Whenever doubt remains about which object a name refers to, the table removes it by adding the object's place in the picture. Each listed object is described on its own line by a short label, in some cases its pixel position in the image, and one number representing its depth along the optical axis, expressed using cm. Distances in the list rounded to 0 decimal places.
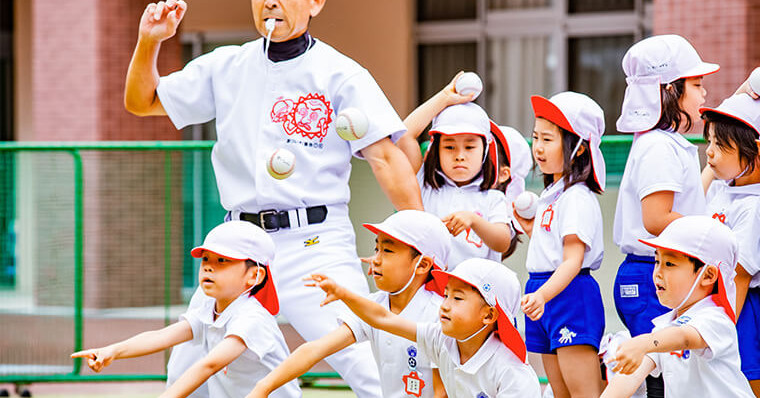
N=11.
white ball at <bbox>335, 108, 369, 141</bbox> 988
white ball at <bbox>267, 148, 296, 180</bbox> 977
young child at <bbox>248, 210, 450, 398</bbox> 955
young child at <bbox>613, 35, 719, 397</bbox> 997
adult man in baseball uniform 1002
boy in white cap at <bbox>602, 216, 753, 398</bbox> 848
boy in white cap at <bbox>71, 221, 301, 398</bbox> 972
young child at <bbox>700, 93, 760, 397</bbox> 966
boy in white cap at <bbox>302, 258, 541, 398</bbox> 892
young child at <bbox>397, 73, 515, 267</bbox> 1082
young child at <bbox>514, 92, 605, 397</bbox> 1012
